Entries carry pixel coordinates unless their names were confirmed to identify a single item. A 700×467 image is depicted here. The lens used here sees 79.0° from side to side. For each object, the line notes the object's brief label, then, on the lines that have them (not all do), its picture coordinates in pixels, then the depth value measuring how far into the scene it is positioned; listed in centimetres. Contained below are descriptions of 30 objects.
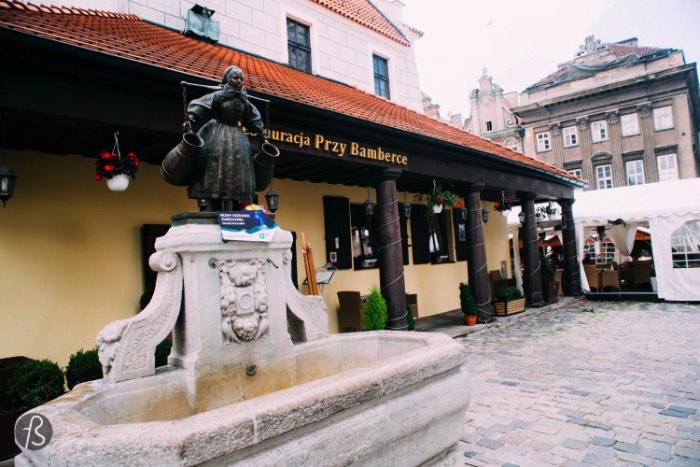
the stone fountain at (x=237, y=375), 182
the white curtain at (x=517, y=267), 1257
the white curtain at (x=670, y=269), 1201
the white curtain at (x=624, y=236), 1477
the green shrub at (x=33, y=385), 408
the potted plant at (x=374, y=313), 746
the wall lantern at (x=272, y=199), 676
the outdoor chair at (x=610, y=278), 1380
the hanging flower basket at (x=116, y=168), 533
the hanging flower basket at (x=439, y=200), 1006
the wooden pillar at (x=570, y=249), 1432
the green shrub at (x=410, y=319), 853
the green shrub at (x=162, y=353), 496
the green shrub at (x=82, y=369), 460
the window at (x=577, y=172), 2826
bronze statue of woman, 301
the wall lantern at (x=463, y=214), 1064
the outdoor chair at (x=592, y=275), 1432
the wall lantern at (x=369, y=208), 848
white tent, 1197
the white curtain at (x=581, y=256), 1437
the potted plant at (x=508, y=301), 1088
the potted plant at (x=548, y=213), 1388
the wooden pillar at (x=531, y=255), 1219
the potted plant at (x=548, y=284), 1262
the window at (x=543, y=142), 2970
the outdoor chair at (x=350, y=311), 856
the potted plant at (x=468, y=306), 991
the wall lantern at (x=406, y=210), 935
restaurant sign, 623
